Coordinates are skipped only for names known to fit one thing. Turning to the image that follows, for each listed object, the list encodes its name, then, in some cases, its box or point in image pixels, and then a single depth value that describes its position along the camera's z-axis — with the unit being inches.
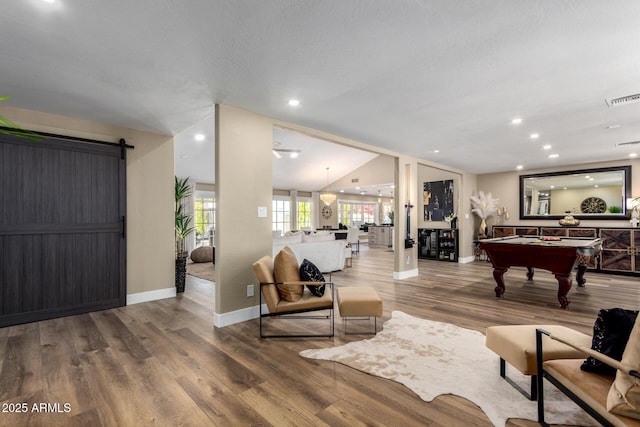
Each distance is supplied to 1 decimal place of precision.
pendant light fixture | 466.1
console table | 253.3
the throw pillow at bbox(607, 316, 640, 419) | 50.1
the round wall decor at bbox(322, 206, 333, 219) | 521.3
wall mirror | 272.2
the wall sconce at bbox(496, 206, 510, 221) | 335.5
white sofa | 247.4
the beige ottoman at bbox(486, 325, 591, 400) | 76.6
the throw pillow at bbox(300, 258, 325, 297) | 128.2
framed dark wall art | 344.8
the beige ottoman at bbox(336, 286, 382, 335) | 124.7
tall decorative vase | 333.7
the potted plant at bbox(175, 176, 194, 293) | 196.9
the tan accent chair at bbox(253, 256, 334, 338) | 120.8
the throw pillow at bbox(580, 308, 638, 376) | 58.1
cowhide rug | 77.4
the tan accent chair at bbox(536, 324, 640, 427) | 50.6
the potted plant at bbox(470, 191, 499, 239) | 334.0
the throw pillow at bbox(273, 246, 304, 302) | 125.0
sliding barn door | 138.5
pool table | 162.7
